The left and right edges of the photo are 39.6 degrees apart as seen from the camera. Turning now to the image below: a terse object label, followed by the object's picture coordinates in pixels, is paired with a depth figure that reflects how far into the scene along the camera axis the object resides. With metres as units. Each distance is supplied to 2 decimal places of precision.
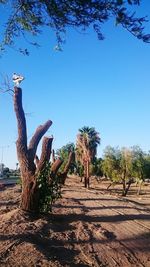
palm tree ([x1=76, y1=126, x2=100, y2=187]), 24.69
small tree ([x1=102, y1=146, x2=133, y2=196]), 26.18
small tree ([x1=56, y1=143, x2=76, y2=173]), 46.60
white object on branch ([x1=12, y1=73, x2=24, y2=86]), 7.92
